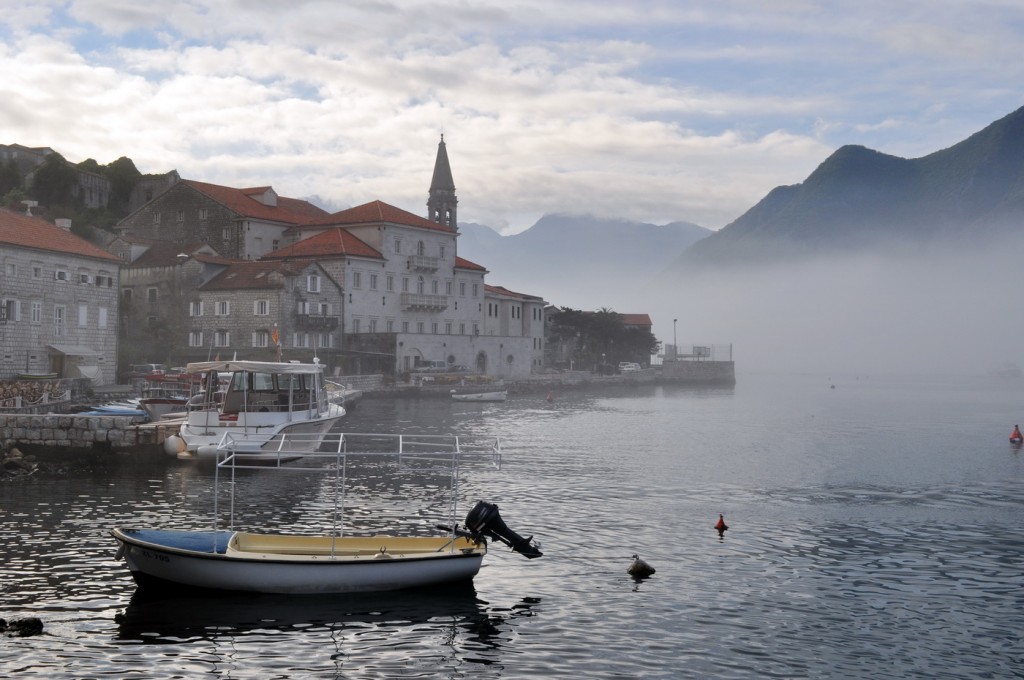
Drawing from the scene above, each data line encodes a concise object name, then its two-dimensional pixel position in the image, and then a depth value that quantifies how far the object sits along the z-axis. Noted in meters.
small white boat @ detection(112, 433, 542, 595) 20.16
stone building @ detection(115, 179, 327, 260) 99.44
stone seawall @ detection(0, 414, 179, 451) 37.50
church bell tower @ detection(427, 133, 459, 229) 118.12
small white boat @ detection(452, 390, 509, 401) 90.81
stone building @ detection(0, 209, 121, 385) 59.38
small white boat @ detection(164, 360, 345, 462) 37.62
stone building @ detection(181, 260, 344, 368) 84.75
